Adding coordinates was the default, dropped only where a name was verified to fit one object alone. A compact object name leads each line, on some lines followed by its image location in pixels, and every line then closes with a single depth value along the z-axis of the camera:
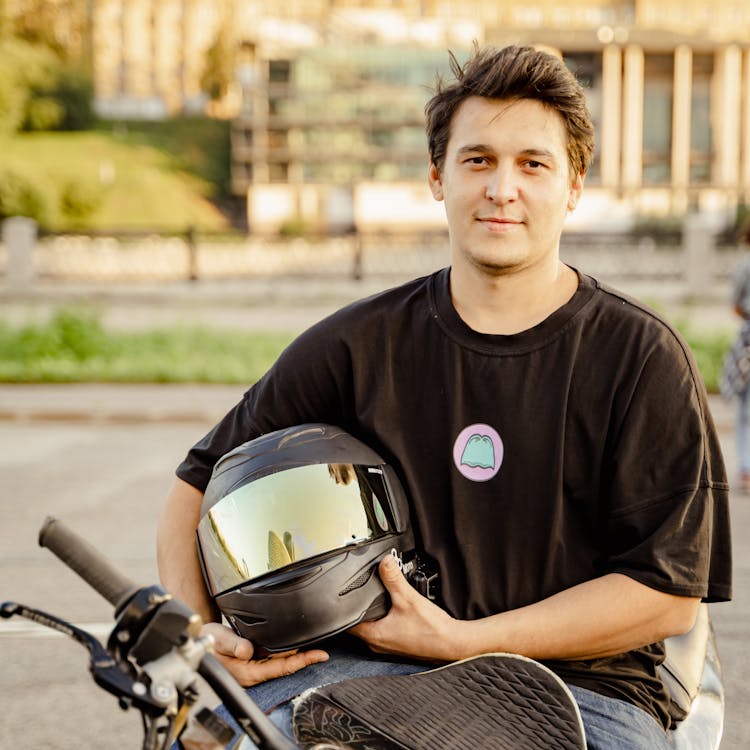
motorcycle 1.53
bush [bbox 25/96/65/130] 88.44
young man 2.27
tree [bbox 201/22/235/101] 106.12
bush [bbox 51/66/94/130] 92.62
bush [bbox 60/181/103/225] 62.66
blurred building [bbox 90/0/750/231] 85.75
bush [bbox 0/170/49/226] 55.59
